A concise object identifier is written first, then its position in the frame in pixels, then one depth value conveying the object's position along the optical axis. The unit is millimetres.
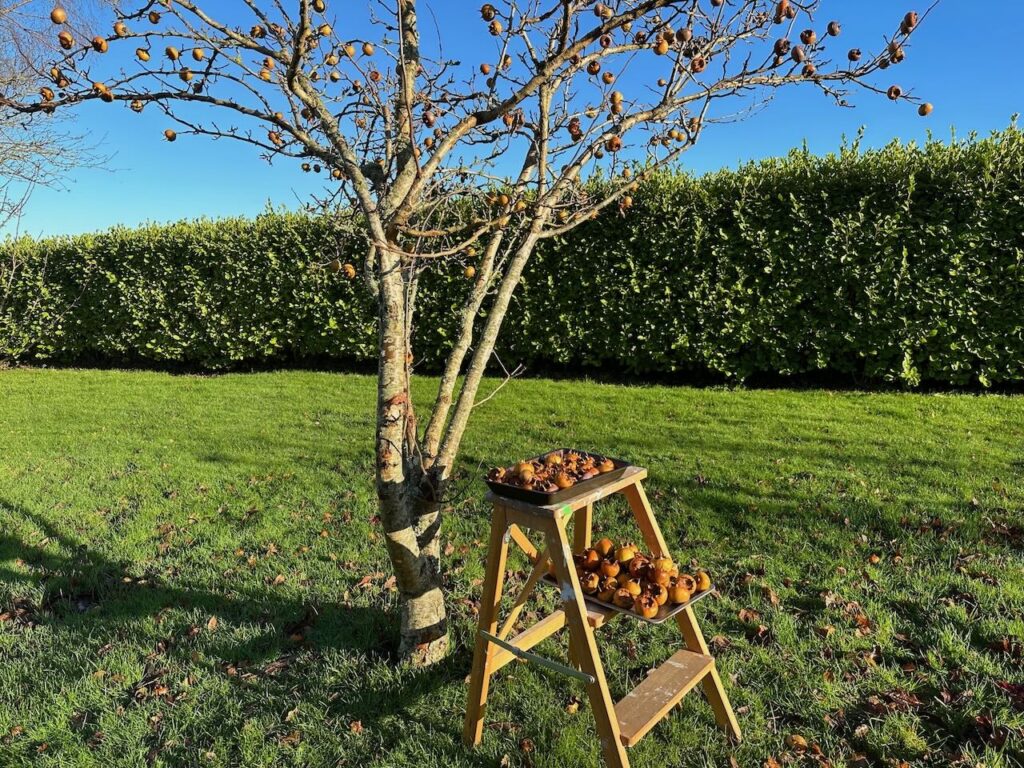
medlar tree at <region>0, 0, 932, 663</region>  2271
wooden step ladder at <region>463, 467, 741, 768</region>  2102
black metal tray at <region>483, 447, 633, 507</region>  2107
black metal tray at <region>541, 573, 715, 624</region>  2141
